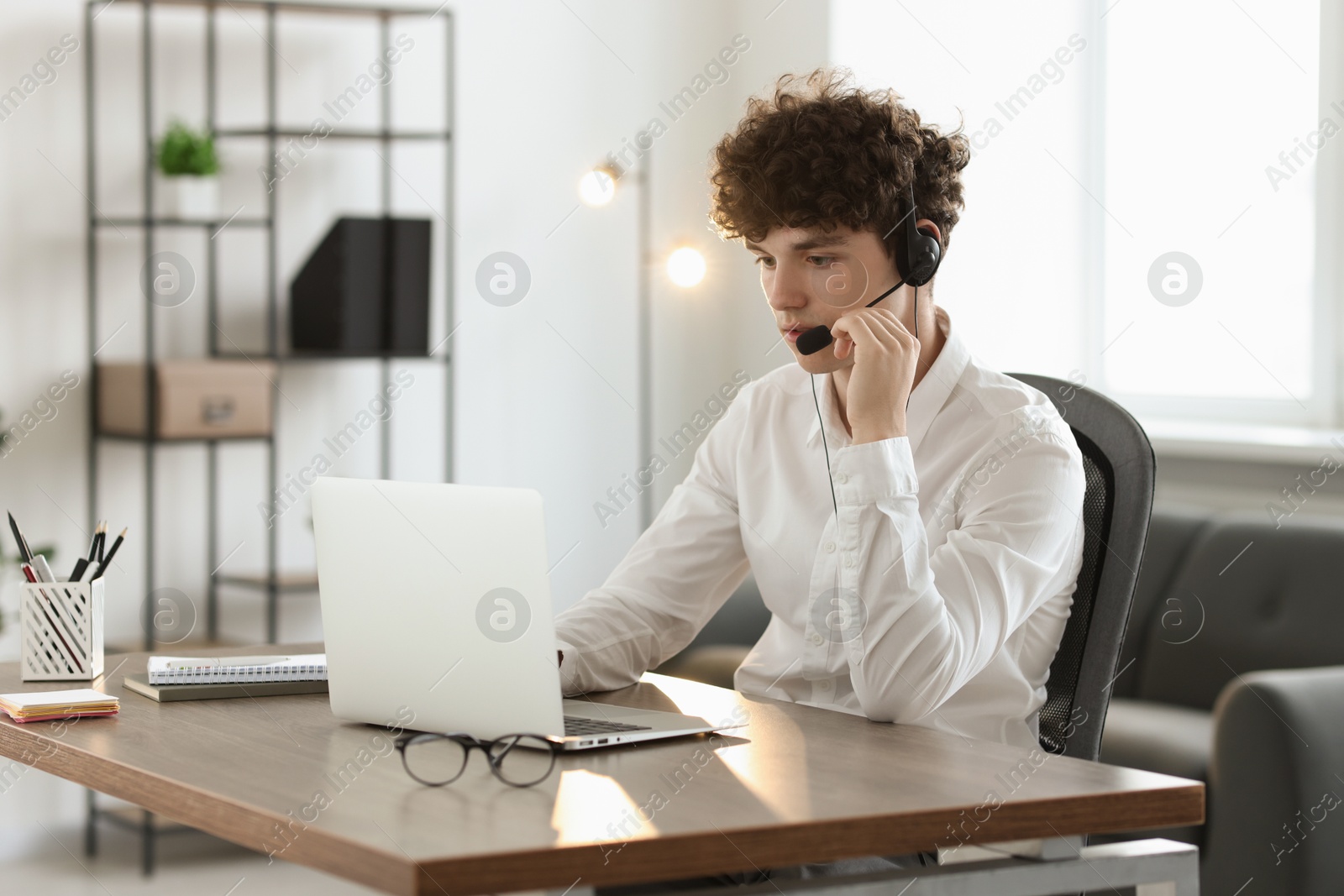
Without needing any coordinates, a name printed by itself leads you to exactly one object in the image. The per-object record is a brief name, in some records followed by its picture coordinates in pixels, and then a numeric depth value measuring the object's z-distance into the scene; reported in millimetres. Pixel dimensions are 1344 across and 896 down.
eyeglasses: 3660
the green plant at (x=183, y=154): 6105
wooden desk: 3467
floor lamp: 6314
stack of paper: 3917
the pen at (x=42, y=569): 4187
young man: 3989
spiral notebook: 4054
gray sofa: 4677
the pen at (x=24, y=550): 4176
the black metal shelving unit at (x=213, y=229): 6101
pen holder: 4150
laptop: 3739
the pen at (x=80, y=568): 4203
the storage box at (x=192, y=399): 5899
